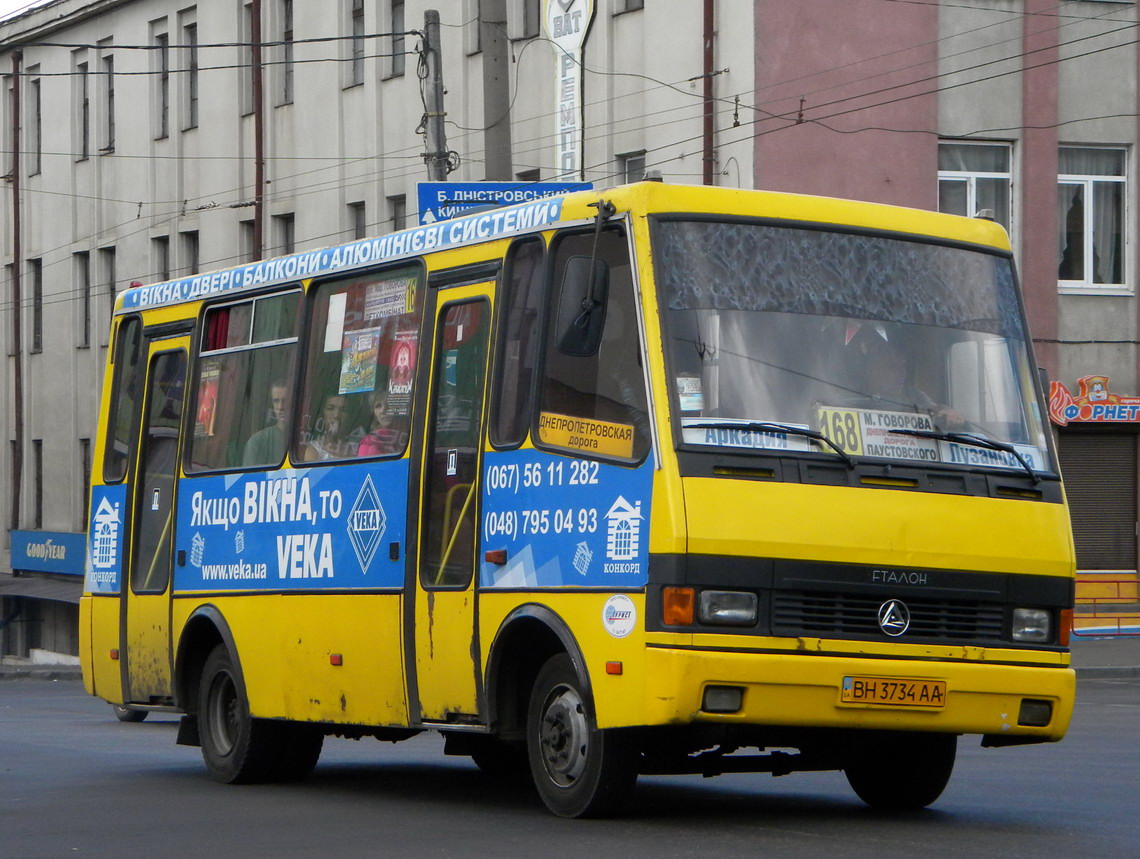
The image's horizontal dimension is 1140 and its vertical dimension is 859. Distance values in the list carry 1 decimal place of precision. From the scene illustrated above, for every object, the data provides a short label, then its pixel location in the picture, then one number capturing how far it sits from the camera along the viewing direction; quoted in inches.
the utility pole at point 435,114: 871.7
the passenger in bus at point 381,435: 453.7
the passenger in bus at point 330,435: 476.4
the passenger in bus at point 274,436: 502.0
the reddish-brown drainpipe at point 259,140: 1574.8
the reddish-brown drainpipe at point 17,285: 1882.4
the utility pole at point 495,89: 776.9
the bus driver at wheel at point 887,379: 395.2
